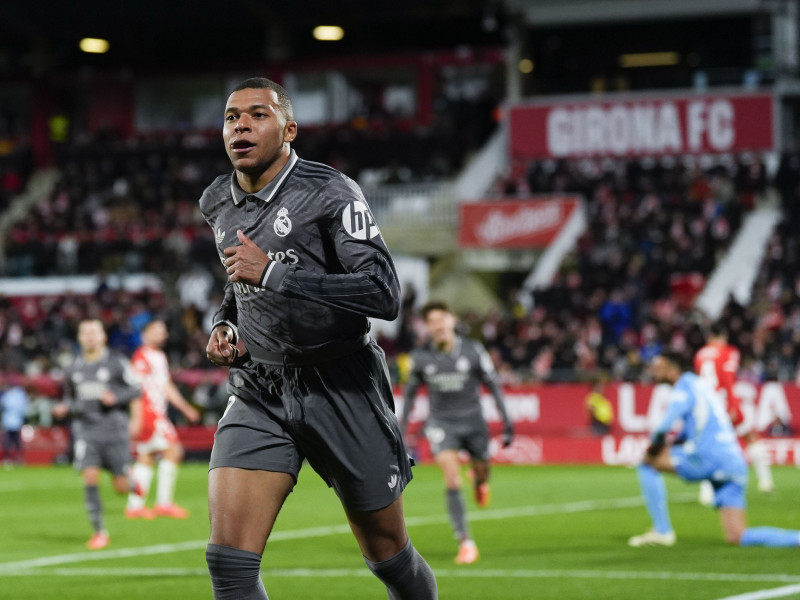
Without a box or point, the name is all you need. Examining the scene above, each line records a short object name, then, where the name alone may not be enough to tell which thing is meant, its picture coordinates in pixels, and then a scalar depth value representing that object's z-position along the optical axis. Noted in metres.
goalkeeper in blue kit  12.61
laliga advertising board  26.11
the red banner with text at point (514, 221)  36.84
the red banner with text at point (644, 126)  39.56
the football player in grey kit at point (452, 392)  13.73
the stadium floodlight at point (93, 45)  47.56
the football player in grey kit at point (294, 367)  5.91
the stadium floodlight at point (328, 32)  45.72
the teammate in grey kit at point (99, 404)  15.20
